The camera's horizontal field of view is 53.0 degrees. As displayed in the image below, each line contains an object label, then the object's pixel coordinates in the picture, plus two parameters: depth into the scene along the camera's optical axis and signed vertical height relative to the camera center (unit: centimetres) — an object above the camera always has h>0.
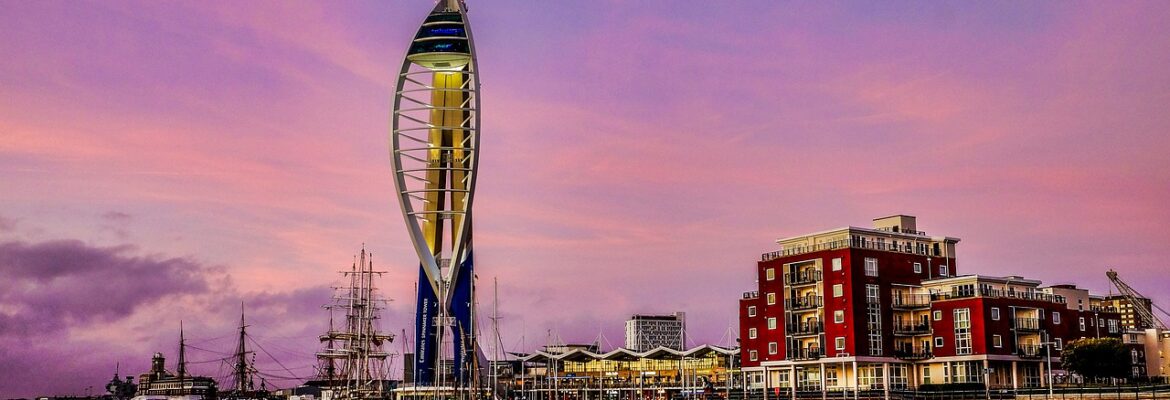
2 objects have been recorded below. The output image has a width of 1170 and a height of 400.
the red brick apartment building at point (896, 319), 9394 +595
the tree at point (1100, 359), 8794 +233
